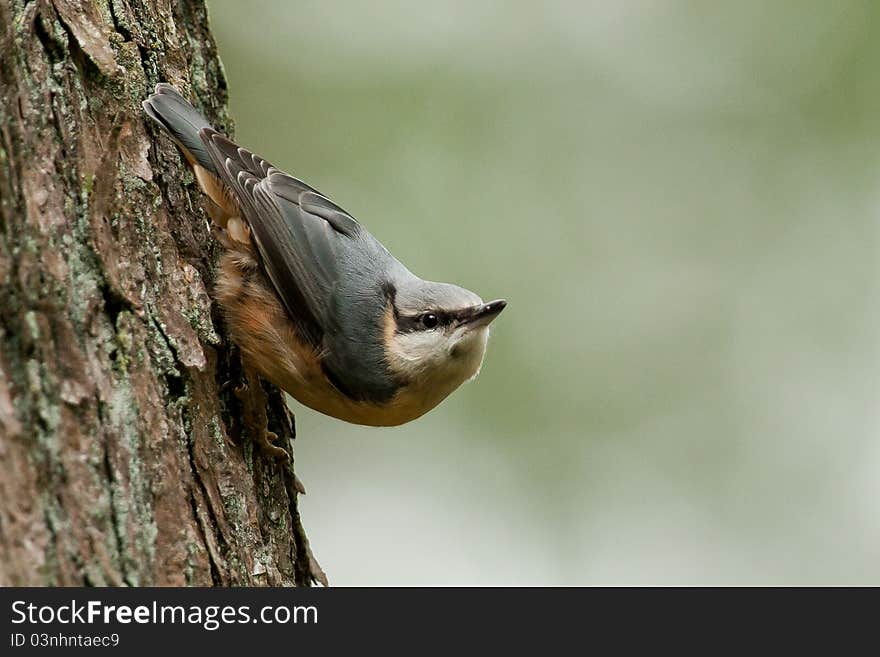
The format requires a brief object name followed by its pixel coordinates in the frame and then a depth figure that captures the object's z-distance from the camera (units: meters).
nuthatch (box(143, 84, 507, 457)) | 6.84
